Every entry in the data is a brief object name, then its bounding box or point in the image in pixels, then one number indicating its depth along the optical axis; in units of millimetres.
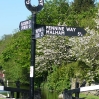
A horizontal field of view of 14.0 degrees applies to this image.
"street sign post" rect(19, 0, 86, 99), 12333
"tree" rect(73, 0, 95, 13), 79125
